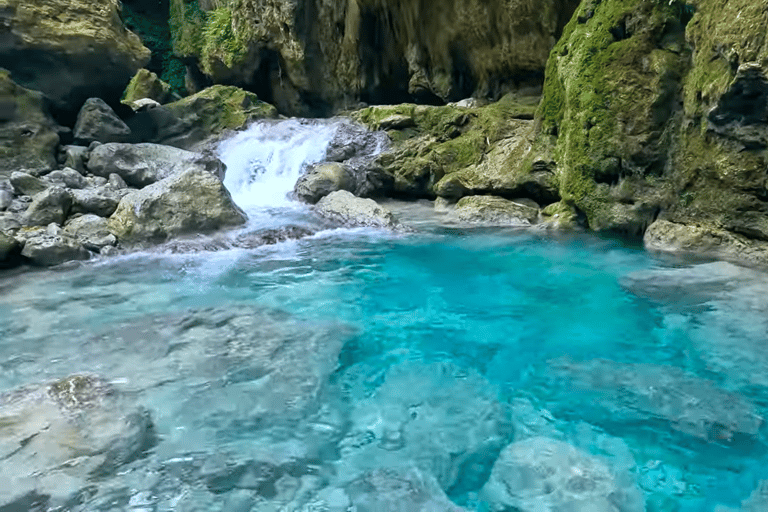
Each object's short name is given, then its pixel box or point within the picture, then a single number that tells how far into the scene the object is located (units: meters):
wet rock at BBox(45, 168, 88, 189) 10.71
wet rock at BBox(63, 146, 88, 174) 11.85
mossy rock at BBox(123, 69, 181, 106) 17.69
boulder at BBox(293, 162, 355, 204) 11.41
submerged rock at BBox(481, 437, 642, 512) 2.72
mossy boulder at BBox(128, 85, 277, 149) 15.14
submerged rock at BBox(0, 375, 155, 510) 2.85
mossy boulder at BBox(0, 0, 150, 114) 11.30
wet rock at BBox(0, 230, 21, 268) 7.02
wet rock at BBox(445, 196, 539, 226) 9.52
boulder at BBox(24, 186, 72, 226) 8.35
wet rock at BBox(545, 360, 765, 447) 3.28
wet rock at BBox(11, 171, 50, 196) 9.84
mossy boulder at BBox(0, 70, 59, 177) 11.24
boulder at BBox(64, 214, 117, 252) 8.01
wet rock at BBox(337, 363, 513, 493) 3.06
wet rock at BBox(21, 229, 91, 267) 7.30
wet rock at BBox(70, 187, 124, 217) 9.08
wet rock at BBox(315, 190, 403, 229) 9.59
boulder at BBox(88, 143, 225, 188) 11.78
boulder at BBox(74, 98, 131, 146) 12.98
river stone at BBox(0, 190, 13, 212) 9.04
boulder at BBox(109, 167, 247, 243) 8.38
